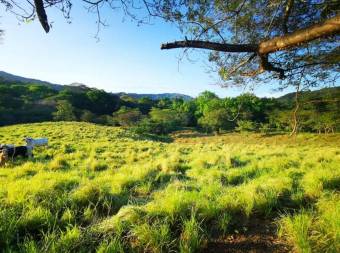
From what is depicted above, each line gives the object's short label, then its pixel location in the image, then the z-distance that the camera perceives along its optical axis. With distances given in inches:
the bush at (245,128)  2321.9
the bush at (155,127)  2476.1
